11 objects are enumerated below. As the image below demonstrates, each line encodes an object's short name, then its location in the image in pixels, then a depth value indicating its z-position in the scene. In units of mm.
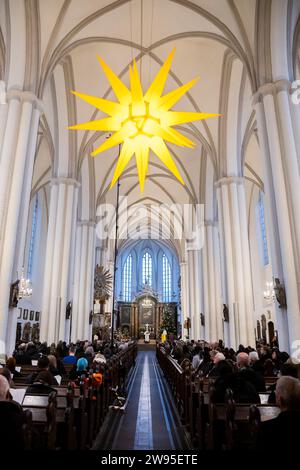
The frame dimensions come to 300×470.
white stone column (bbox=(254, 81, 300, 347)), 7617
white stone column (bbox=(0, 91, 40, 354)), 7809
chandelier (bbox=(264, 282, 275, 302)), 17466
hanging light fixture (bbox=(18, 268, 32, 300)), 14454
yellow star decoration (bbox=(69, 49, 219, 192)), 6578
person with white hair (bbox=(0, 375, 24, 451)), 2273
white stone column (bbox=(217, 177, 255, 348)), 12234
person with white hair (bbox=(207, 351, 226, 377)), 5962
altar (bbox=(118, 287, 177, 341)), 39062
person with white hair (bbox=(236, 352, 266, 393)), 4746
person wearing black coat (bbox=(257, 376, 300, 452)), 2062
